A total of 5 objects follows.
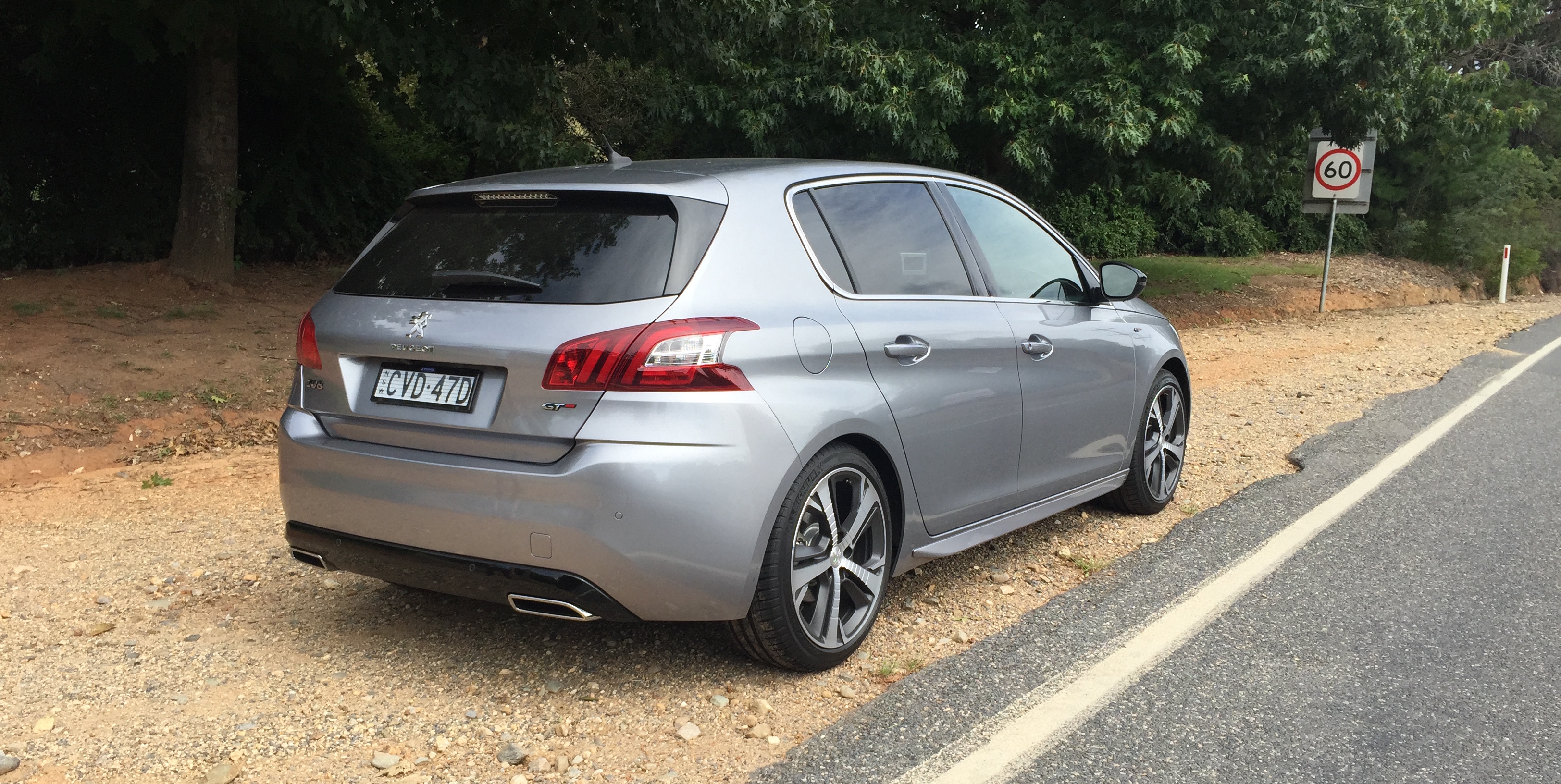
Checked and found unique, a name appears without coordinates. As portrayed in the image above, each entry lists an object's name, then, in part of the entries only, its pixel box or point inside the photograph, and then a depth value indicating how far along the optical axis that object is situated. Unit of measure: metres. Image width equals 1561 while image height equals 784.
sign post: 19.09
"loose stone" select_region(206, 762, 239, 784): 3.27
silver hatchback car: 3.55
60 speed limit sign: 19.08
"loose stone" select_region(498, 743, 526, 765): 3.40
